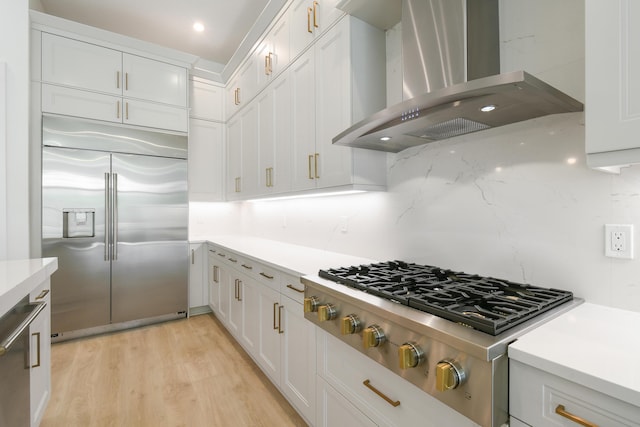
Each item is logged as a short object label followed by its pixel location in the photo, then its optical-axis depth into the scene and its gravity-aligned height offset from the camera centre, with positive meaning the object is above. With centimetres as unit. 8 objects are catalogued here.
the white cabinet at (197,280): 346 -78
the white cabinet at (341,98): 176 +71
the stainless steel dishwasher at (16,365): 114 -63
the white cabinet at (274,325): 163 -75
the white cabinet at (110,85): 276 +128
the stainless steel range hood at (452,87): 101 +41
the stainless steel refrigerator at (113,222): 275 -9
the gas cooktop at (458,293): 90 -31
